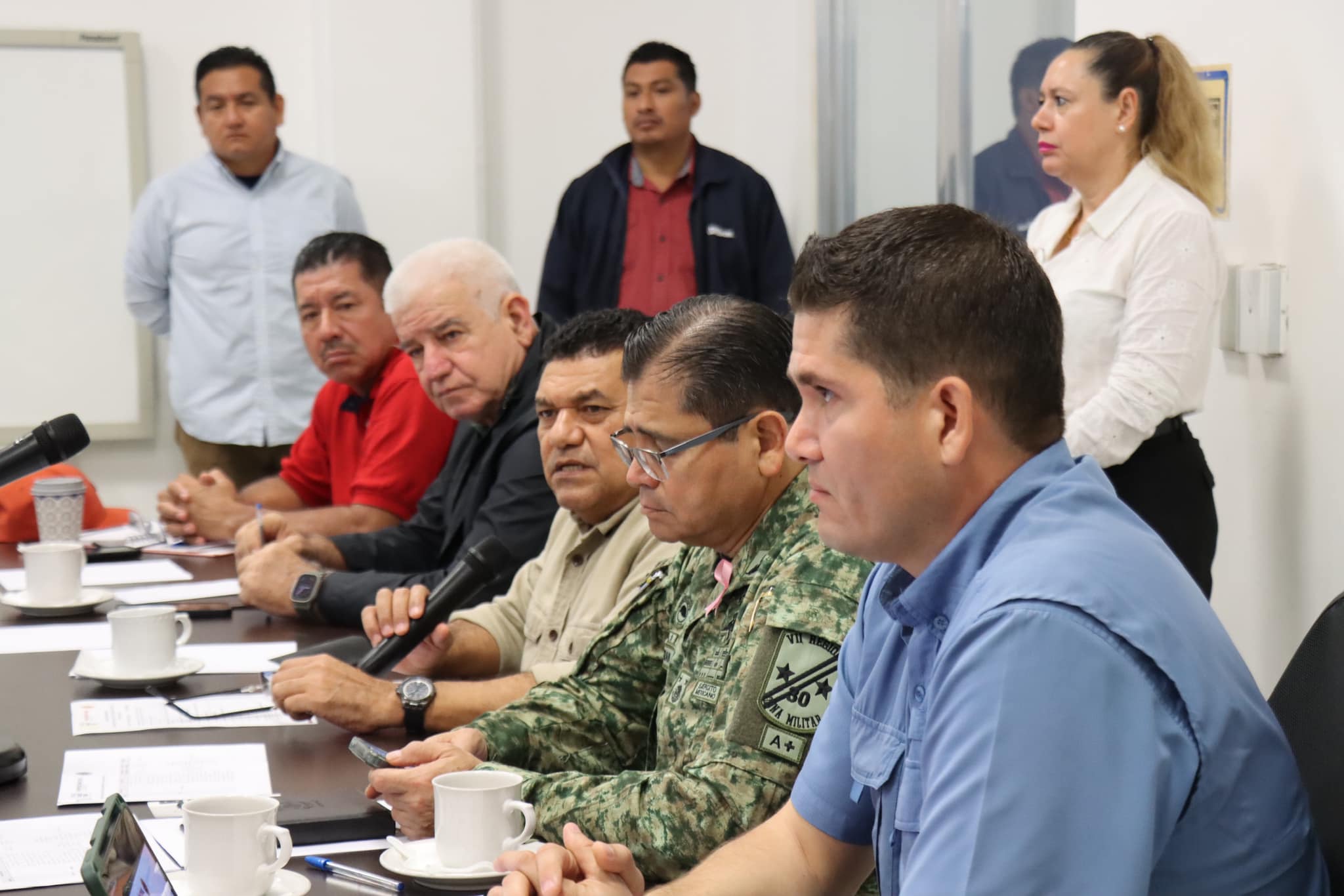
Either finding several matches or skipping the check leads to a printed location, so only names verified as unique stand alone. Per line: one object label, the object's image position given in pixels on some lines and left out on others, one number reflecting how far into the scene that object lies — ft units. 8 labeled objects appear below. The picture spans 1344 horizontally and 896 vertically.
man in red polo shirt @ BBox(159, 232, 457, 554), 10.62
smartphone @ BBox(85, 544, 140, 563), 10.02
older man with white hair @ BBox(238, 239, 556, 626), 8.45
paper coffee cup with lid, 9.98
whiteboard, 16.90
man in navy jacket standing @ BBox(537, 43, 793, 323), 15.93
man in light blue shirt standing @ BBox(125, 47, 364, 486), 16.05
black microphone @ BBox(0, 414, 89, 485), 6.73
